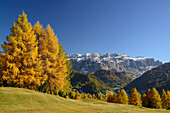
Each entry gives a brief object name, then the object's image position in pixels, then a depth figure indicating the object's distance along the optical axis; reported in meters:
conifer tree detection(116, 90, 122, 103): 59.27
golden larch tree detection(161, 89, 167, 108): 59.79
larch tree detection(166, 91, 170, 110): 57.67
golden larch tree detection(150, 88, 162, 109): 54.66
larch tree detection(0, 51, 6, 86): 20.23
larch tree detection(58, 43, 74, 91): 29.58
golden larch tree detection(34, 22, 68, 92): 25.22
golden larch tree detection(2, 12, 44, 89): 19.95
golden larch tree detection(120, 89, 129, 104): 58.41
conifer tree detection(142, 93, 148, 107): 60.55
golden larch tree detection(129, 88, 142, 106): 56.64
